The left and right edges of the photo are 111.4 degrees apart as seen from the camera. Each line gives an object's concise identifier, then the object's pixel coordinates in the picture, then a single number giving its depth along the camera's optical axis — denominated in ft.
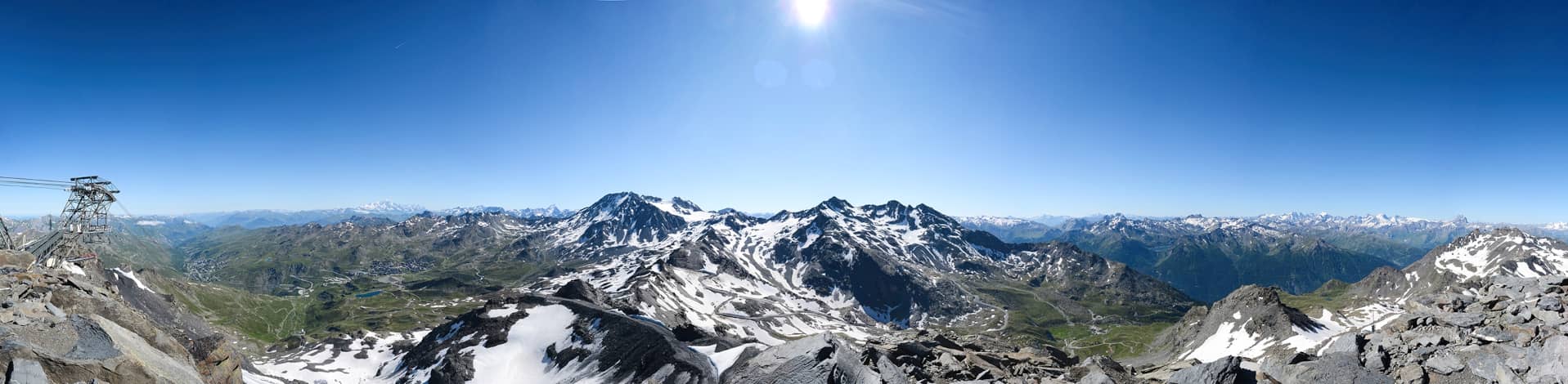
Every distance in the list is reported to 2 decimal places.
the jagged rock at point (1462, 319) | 114.73
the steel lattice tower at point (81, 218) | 188.55
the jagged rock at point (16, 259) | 141.27
